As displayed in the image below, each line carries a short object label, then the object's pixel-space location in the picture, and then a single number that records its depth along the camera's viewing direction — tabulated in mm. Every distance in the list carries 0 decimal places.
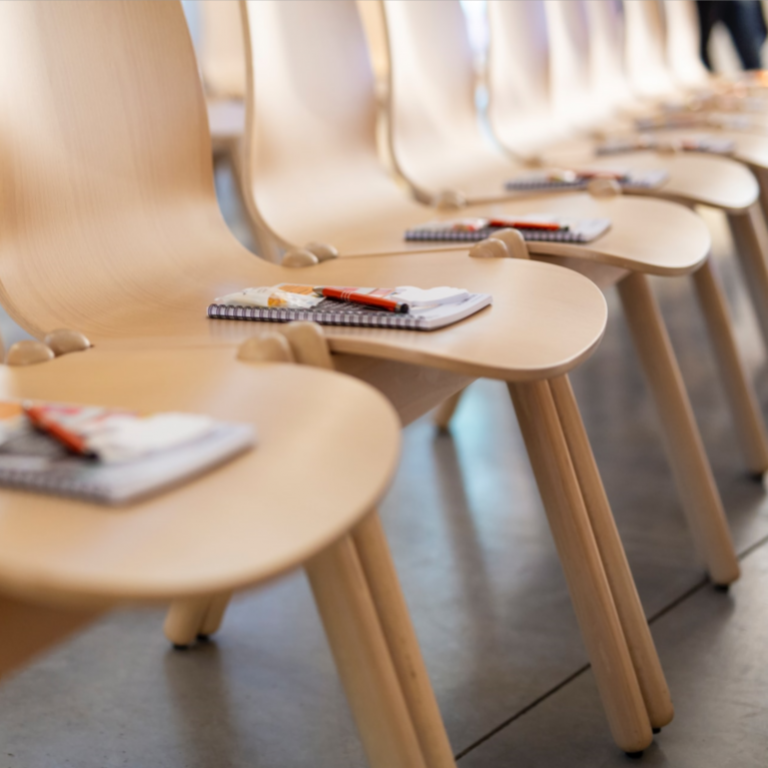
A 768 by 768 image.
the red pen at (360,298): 1993
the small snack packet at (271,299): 2070
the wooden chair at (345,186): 2565
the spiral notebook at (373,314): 1962
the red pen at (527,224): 2340
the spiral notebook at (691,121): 3633
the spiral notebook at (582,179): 2730
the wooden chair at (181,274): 2002
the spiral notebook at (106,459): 1465
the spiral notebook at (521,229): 2324
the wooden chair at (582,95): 2816
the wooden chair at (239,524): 1280
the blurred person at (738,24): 6600
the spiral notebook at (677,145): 3158
